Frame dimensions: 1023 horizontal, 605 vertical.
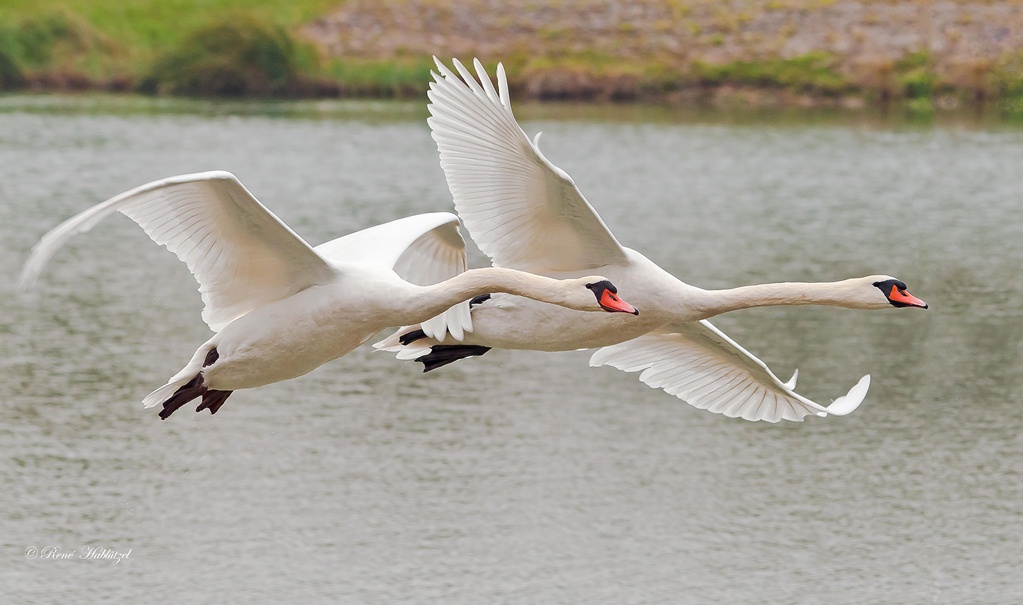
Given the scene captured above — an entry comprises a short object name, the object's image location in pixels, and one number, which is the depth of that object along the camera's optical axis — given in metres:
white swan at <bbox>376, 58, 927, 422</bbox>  20.56
